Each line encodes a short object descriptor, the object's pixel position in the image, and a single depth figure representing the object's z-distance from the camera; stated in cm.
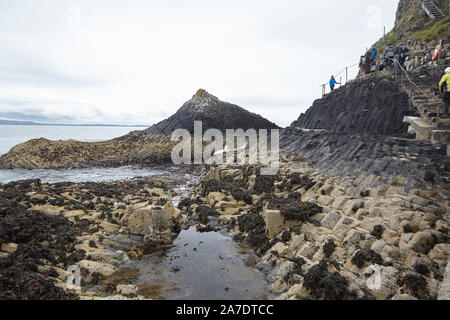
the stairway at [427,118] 1531
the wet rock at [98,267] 1049
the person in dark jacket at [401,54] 2472
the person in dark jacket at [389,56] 2644
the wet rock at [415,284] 766
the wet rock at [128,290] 890
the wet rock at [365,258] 908
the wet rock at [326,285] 814
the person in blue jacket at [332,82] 3271
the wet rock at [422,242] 902
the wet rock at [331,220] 1195
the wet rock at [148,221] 1444
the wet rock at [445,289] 718
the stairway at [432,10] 3925
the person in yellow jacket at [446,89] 1458
